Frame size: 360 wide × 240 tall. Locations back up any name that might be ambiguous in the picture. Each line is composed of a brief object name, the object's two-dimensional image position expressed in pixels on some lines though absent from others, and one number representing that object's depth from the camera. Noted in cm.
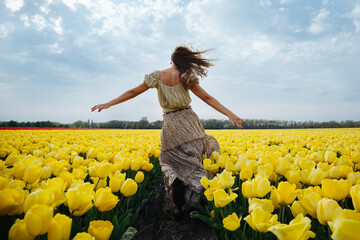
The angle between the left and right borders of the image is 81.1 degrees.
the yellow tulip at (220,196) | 139
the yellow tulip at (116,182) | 166
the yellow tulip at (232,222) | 122
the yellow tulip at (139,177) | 221
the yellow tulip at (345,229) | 69
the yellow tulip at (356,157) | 262
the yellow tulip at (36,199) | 106
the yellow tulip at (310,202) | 115
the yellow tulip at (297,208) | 126
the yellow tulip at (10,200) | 101
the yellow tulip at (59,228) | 91
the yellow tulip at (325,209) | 104
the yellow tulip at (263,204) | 114
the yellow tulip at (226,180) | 157
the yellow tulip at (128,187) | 167
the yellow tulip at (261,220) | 100
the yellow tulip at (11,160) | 232
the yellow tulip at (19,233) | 91
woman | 282
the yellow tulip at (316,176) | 163
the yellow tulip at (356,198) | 103
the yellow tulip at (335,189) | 125
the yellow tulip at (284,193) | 125
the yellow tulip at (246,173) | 176
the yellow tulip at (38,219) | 87
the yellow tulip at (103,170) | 183
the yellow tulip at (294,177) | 167
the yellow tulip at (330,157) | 254
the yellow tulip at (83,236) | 92
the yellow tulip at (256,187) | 136
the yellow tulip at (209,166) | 228
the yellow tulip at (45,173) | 174
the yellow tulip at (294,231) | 83
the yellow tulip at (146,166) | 267
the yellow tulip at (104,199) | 125
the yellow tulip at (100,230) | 102
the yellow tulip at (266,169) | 179
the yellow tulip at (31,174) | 156
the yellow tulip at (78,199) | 115
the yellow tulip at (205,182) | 175
